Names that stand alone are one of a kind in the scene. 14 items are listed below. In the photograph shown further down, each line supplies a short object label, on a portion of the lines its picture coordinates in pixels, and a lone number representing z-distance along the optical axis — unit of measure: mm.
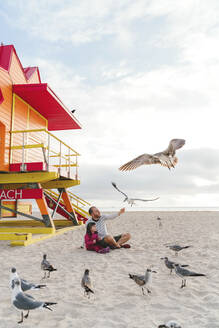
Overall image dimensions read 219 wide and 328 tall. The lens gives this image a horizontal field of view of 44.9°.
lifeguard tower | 11367
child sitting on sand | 8109
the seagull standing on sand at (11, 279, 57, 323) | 3496
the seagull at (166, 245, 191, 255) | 7209
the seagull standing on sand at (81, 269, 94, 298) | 4344
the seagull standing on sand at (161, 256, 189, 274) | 5723
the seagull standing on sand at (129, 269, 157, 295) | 4629
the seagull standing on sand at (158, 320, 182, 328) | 3006
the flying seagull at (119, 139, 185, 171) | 4262
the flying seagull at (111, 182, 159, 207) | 4032
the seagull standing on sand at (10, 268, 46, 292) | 4042
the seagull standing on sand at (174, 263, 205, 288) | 4923
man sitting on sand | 8125
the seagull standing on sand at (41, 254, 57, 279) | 5461
